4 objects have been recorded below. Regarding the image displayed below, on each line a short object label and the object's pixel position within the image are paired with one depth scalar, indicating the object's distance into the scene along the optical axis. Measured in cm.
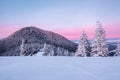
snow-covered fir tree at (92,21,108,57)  1638
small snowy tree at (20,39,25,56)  2749
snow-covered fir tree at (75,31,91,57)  1884
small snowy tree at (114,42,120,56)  2032
